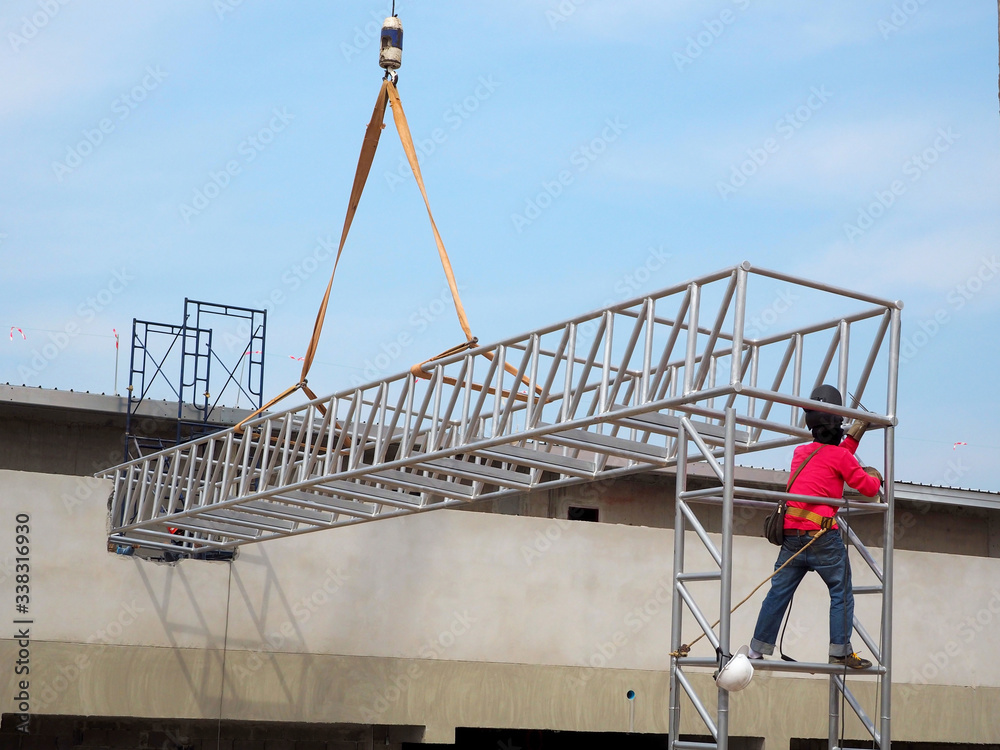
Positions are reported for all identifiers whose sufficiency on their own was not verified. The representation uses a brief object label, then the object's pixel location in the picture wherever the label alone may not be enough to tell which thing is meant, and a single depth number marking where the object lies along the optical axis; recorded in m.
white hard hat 8.26
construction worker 9.27
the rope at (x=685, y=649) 9.24
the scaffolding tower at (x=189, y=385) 20.08
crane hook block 14.30
